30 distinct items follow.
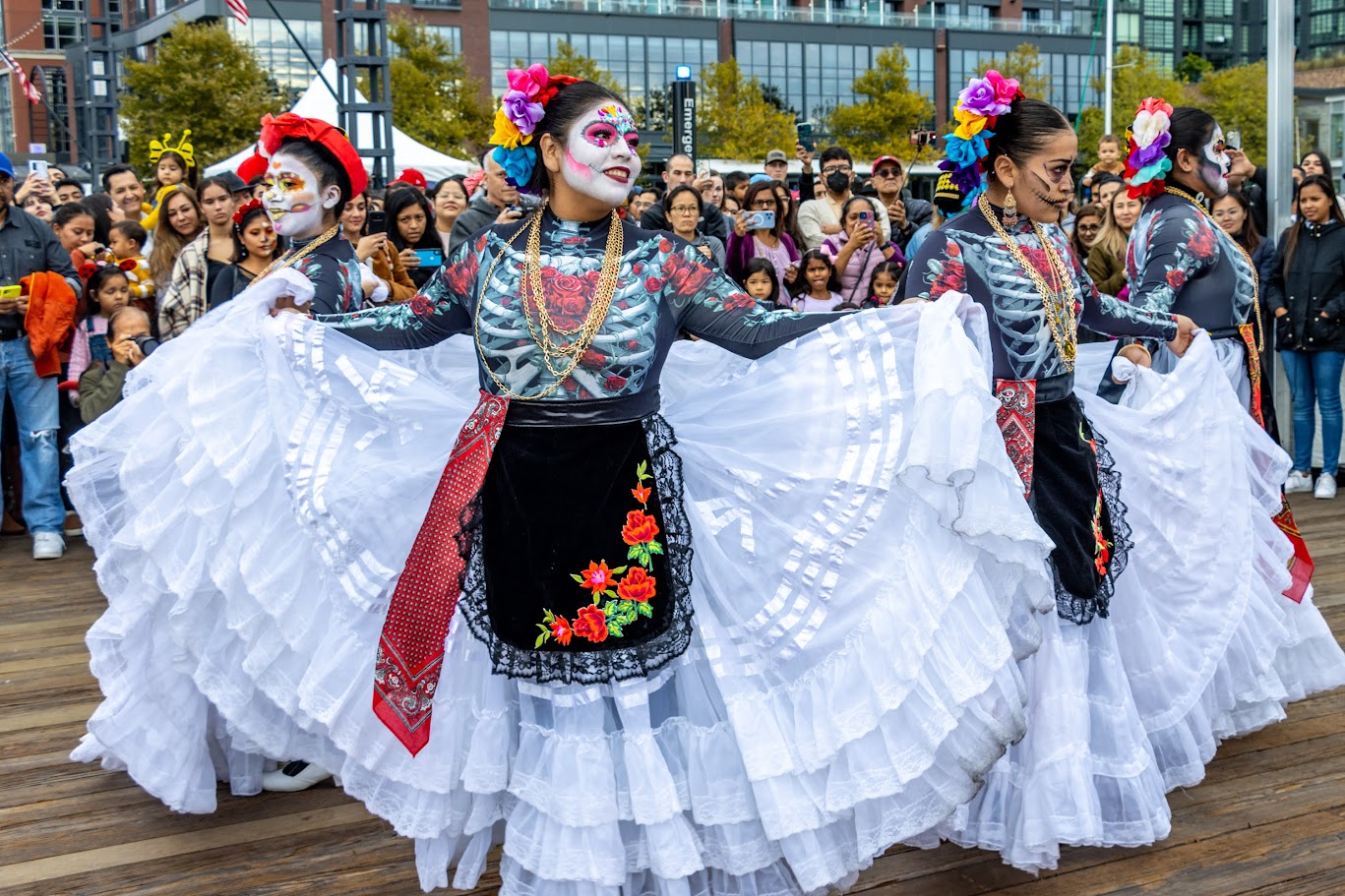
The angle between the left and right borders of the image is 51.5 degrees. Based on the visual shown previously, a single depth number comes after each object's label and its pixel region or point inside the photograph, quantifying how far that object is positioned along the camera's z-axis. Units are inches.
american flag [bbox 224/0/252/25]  568.4
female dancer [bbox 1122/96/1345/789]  145.2
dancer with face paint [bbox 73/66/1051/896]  111.3
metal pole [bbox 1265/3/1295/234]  315.5
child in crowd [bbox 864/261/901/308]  313.6
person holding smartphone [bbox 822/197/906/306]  315.3
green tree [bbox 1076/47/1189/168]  1738.4
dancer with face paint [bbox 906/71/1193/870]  130.6
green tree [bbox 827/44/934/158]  1576.0
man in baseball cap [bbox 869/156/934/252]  352.2
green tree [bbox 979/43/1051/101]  1589.6
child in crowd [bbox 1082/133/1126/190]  415.8
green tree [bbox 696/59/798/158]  1471.5
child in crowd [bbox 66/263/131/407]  291.1
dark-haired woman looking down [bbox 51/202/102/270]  322.0
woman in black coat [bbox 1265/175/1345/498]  304.7
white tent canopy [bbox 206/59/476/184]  641.6
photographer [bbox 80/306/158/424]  276.8
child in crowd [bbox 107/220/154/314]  298.2
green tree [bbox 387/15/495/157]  1218.0
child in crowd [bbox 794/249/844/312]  317.4
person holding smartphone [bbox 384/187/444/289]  272.3
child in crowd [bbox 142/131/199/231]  305.1
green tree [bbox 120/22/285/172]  1094.4
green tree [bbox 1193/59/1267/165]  1886.1
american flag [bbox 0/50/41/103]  688.4
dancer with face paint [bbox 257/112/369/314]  153.0
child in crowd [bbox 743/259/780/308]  310.0
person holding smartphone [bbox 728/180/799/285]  328.5
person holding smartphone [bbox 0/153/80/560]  283.0
